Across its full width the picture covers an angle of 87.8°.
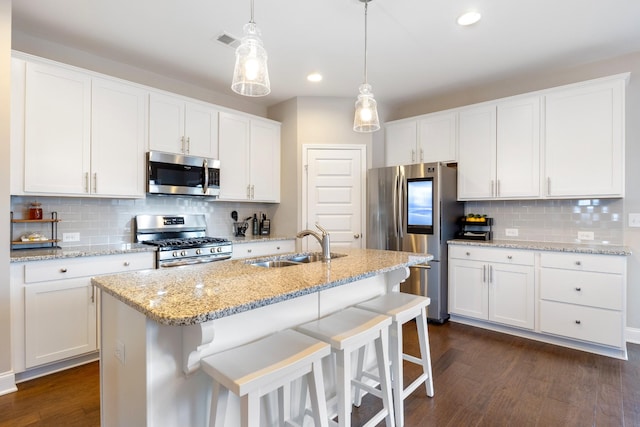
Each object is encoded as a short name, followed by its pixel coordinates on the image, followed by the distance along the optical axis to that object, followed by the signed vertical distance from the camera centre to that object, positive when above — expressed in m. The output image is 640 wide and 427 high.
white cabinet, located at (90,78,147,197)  2.88 +0.66
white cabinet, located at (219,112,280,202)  3.87 +0.65
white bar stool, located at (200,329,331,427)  1.17 -0.59
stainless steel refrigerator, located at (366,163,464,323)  3.60 -0.06
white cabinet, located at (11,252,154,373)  2.31 -0.71
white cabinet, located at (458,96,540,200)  3.39 +0.66
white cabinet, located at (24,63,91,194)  2.53 +0.64
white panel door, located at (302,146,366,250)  4.25 +0.25
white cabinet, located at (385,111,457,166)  3.92 +0.90
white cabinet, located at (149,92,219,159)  3.26 +0.89
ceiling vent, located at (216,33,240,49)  2.84 +1.50
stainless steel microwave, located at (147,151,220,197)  3.22 +0.38
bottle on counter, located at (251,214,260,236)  4.47 -0.20
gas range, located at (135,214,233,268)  3.03 -0.29
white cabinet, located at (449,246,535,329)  3.20 -0.74
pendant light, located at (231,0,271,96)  1.66 +0.76
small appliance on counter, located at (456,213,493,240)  3.72 -0.18
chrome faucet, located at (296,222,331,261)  2.21 -0.22
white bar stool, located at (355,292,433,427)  1.87 -0.74
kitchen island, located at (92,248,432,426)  1.22 -0.49
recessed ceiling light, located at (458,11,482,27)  2.50 +1.49
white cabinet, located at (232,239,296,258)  3.65 -0.43
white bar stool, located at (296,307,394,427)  1.52 -0.62
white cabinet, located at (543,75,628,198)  2.96 +0.68
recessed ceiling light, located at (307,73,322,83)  3.62 +1.49
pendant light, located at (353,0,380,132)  2.29 +0.70
